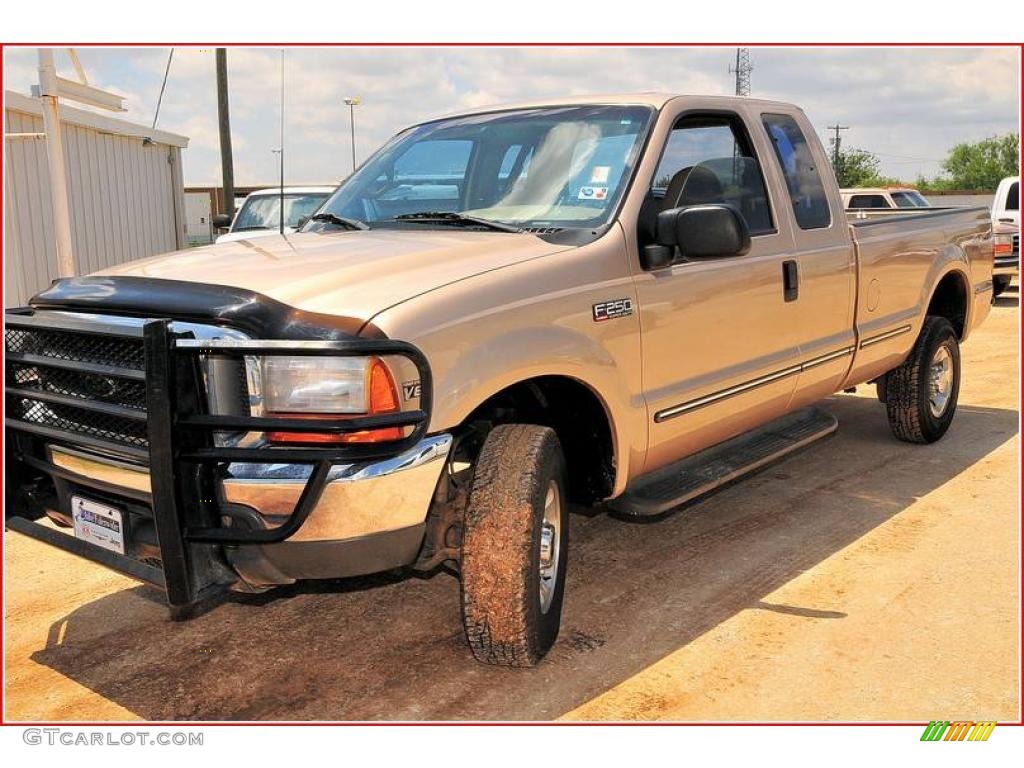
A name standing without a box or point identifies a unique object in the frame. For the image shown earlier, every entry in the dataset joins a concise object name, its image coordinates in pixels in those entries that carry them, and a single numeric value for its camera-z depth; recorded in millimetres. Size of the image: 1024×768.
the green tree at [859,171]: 65625
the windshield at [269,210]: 12828
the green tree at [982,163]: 96250
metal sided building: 10102
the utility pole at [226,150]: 15664
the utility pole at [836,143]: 64000
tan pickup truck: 2928
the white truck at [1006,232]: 14234
